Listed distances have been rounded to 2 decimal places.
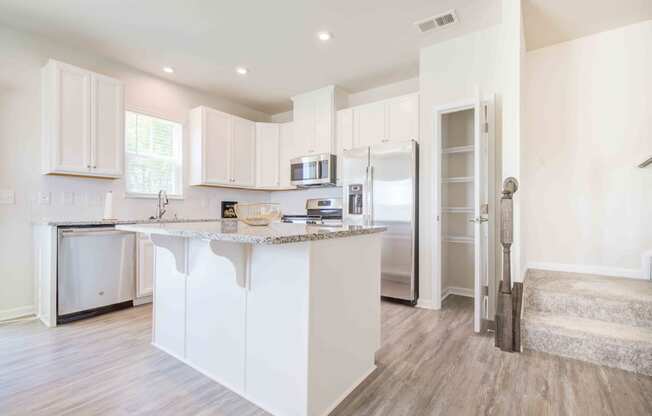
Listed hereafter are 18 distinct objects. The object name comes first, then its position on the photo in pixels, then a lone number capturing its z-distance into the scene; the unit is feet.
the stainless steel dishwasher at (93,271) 8.66
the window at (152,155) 11.92
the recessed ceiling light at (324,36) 9.63
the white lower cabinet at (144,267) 10.29
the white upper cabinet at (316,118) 13.52
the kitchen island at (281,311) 4.45
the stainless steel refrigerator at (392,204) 10.44
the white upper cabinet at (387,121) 11.12
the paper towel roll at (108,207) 10.40
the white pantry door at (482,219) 8.04
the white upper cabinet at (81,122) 9.31
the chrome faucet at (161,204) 12.23
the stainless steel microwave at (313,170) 13.33
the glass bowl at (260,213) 6.24
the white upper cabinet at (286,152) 15.20
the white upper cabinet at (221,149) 13.34
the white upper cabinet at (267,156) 15.53
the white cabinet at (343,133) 12.94
